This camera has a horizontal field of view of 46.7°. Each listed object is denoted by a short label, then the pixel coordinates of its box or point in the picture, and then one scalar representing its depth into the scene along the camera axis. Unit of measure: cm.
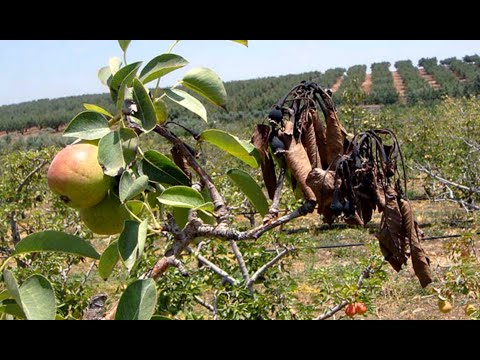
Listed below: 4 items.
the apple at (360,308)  244
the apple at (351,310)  241
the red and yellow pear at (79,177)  65
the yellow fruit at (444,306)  273
